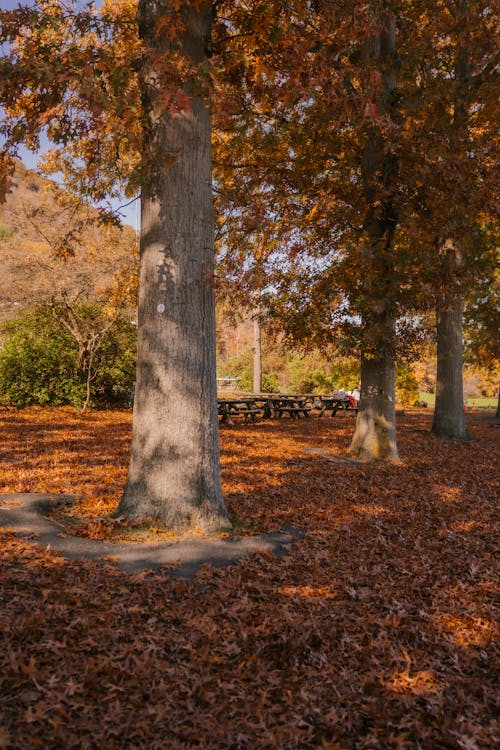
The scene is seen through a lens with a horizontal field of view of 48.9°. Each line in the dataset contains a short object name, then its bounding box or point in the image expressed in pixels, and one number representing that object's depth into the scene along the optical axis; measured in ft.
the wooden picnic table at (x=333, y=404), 68.57
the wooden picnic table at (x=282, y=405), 61.46
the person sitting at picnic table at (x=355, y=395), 78.92
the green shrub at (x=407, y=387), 90.79
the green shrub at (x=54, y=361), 56.18
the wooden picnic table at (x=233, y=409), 53.42
